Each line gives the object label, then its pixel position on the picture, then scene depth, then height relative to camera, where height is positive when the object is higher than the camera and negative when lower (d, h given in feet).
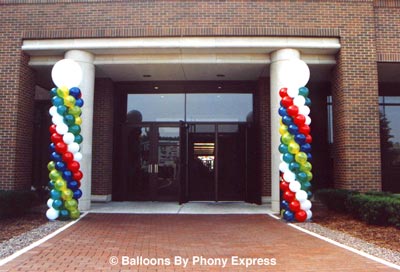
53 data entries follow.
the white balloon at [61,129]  29.68 +2.51
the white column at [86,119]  35.76 +4.04
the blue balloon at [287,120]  29.89 +3.26
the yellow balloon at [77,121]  30.63 +3.24
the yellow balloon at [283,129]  30.28 +2.59
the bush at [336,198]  32.64 -3.20
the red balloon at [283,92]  29.96 +5.46
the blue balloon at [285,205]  30.32 -3.46
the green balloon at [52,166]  30.14 -0.38
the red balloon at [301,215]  29.60 -4.17
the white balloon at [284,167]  30.01 -0.43
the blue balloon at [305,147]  29.96 +1.15
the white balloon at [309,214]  30.07 -4.15
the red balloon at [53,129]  30.07 +2.54
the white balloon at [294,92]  29.66 +5.42
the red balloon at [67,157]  29.78 +0.33
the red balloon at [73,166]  30.01 -0.38
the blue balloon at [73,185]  30.22 -1.88
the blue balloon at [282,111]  30.07 +3.99
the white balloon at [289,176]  29.60 -1.12
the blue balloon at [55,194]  29.86 -2.57
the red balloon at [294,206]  29.68 -3.45
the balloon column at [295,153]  29.58 +0.68
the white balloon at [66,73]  29.84 +6.90
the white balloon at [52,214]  29.71 -4.12
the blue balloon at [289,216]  29.96 -4.27
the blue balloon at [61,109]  29.68 +4.06
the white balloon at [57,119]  29.84 +3.30
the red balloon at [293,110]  29.45 +3.99
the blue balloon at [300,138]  29.72 +1.84
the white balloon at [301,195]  29.32 -2.57
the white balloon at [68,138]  29.73 +1.81
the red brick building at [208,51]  35.50 +10.61
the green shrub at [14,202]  30.45 -3.40
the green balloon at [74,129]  30.35 +2.56
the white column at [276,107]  35.50 +5.14
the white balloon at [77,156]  30.45 +0.42
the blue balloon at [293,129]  29.73 +2.54
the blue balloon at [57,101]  29.66 +4.69
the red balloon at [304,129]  29.86 +2.56
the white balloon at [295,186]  29.27 -1.87
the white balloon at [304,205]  29.73 -3.38
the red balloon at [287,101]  29.73 +4.73
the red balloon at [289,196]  29.73 -2.68
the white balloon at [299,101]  29.48 +4.71
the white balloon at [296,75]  29.48 +6.71
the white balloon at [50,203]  29.89 -3.28
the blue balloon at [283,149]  30.04 +1.00
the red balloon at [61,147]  29.68 +1.07
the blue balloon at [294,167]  29.60 -0.42
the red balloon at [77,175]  30.40 -1.11
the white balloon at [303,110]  29.66 +4.02
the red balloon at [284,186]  30.11 -1.93
